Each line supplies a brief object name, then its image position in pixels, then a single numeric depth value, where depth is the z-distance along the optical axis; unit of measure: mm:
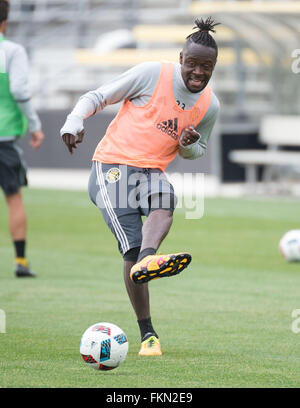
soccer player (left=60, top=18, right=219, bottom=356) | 11937
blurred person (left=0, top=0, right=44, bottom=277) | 18875
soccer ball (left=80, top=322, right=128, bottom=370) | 10672
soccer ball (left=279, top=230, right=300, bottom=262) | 21708
